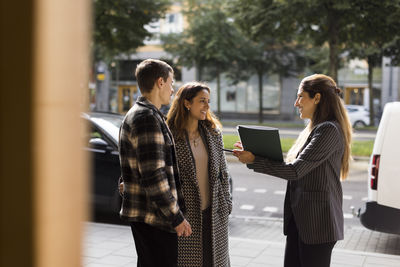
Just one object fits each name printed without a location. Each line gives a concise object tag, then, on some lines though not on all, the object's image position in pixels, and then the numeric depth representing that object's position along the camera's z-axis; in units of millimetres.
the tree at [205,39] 28922
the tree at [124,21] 18500
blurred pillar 1004
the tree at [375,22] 15553
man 2883
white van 5770
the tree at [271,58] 30547
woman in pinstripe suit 3258
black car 7219
